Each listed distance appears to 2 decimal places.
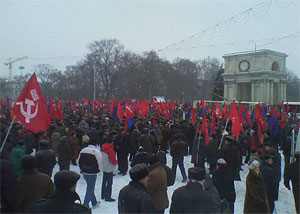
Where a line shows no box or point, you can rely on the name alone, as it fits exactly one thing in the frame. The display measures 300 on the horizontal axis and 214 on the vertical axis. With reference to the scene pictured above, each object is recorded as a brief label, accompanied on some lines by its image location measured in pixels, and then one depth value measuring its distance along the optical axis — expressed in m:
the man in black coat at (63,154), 7.79
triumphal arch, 47.50
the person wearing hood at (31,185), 3.86
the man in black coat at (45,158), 6.02
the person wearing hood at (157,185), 4.37
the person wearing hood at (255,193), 4.60
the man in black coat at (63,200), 2.80
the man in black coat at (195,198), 3.31
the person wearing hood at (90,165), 5.93
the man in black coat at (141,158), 5.55
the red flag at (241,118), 12.36
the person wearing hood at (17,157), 5.62
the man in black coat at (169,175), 4.91
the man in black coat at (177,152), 8.29
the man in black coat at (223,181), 5.16
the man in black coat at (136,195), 3.23
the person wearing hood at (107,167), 6.77
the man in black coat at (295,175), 5.78
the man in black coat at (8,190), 3.59
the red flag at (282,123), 12.76
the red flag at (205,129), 8.73
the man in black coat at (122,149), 9.02
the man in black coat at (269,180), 5.52
